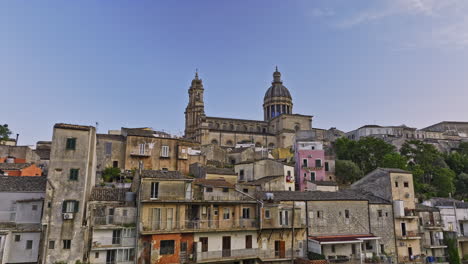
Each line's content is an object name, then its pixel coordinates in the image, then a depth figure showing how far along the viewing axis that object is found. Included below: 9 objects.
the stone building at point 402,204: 39.24
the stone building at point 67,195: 27.45
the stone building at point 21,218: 27.30
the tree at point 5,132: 59.36
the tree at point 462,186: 59.86
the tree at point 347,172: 57.75
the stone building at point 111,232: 28.33
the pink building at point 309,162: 54.66
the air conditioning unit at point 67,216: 27.77
